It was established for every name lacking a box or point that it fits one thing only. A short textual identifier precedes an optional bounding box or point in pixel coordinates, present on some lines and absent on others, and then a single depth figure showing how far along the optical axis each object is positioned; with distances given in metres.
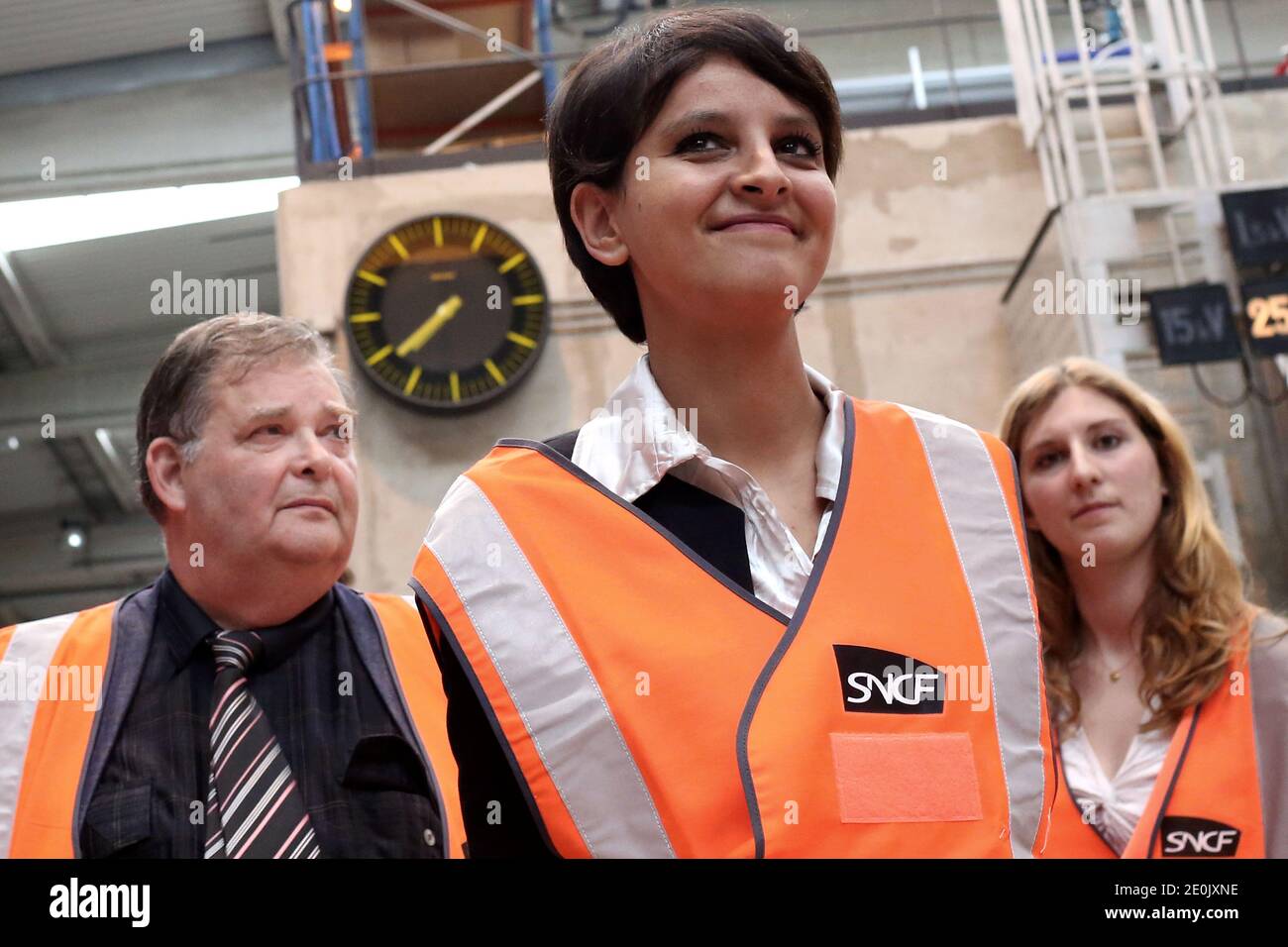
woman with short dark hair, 0.82
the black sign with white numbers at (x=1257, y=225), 4.17
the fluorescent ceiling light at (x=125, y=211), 5.49
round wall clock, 4.54
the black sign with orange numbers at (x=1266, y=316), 4.08
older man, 1.20
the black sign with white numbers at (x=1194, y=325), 4.06
